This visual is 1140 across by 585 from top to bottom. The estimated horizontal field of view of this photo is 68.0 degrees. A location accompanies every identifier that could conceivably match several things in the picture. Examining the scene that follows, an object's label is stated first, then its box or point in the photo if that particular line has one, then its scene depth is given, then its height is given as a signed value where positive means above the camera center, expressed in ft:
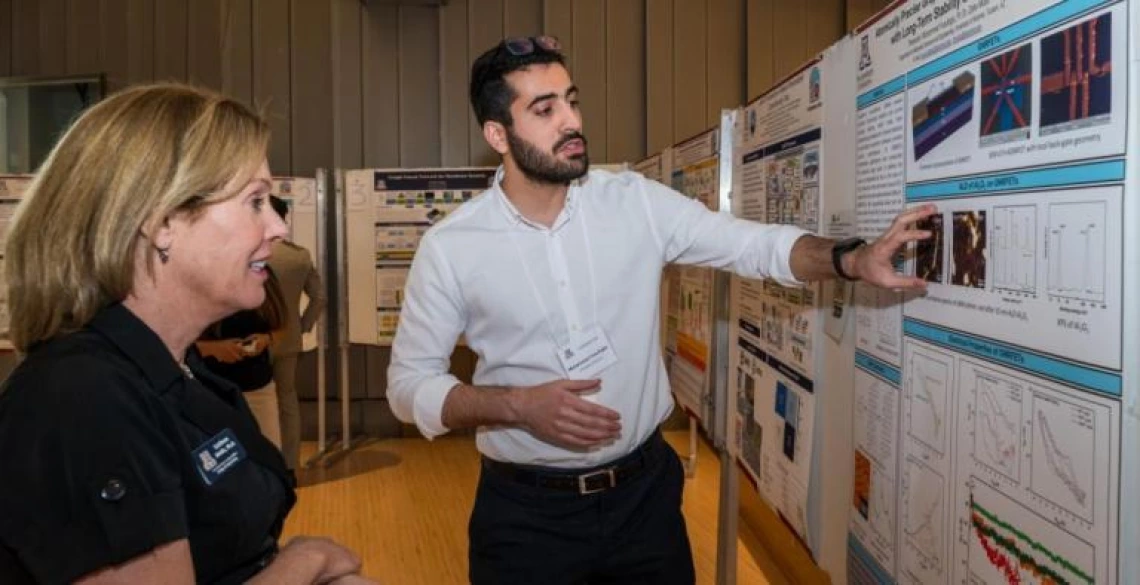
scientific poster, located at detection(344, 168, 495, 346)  18.34 +1.02
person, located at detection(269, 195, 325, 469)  15.02 -1.04
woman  2.92 -0.36
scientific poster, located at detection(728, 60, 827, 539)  6.15 -0.44
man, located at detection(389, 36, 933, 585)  5.96 -0.43
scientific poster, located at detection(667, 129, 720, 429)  9.45 -0.47
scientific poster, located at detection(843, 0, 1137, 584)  2.99 -0.11
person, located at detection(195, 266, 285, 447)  11.19 -1.22
